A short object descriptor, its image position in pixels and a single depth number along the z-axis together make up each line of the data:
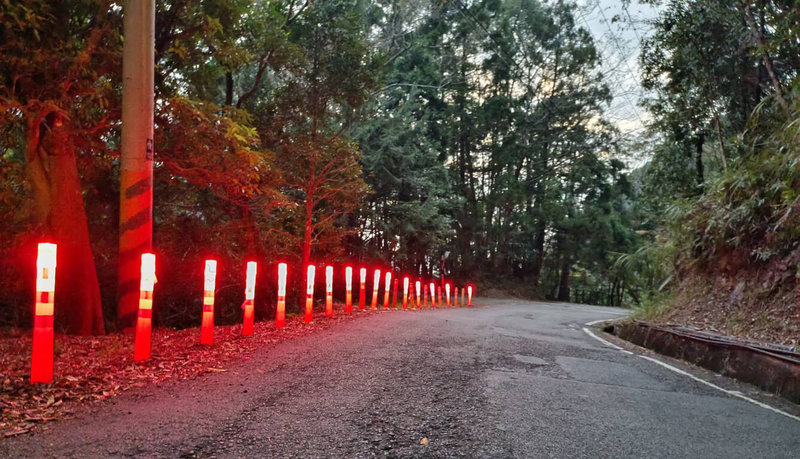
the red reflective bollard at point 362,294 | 14.60
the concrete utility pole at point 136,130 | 8.44
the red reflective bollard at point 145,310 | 5.91
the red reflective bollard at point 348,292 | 13.32
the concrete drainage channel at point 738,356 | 6.19
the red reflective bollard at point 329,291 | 11.59
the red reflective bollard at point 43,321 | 4.76
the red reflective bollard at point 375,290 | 16.03
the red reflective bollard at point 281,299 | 9.38
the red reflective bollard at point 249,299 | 8.32
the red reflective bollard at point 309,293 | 10.89
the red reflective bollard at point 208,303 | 7.14
